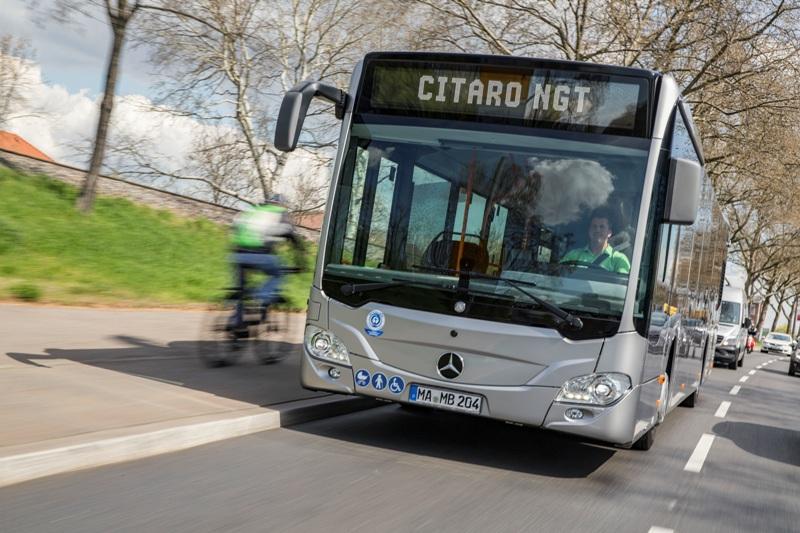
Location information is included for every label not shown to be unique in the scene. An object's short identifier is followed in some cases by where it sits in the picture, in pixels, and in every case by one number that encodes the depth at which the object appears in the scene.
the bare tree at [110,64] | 18.45
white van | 26.66
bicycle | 9.87
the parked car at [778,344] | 60.97
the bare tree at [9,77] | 50.12
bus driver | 6.68
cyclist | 10.06
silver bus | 6.69
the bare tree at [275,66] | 29.23
